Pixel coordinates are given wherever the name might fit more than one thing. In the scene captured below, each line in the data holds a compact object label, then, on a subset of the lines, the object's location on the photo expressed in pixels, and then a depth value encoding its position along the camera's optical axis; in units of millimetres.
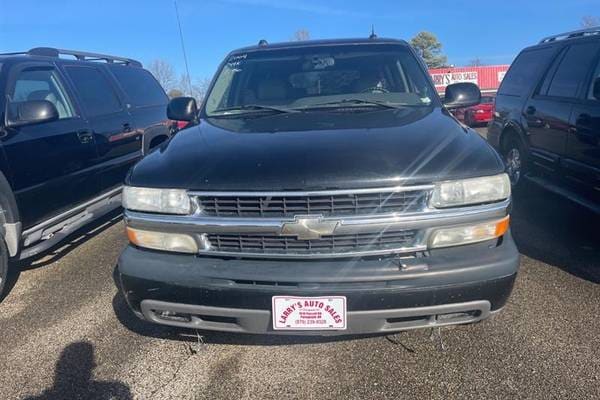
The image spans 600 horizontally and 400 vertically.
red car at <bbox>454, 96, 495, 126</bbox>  16484
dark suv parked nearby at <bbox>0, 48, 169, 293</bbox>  3633
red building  41906
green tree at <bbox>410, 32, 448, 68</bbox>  64062
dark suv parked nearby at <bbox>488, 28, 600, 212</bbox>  4084
